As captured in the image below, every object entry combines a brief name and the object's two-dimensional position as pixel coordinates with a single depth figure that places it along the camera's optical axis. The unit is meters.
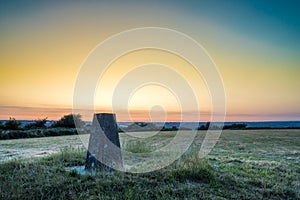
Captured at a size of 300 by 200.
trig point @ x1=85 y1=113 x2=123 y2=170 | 7.31
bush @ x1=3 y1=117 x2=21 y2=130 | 25.38
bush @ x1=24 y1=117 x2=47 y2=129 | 27.30
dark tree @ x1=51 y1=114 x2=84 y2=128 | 29.33
